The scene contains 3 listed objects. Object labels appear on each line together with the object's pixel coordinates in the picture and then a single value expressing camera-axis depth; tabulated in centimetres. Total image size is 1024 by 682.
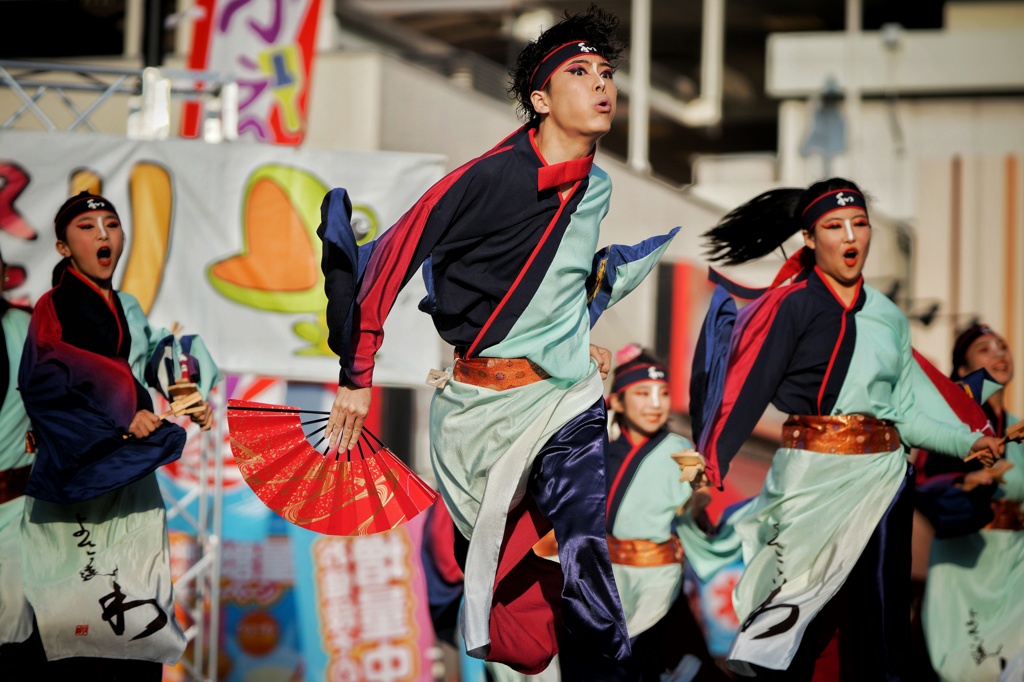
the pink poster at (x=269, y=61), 1642
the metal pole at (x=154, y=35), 1387
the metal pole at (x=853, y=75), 2709
